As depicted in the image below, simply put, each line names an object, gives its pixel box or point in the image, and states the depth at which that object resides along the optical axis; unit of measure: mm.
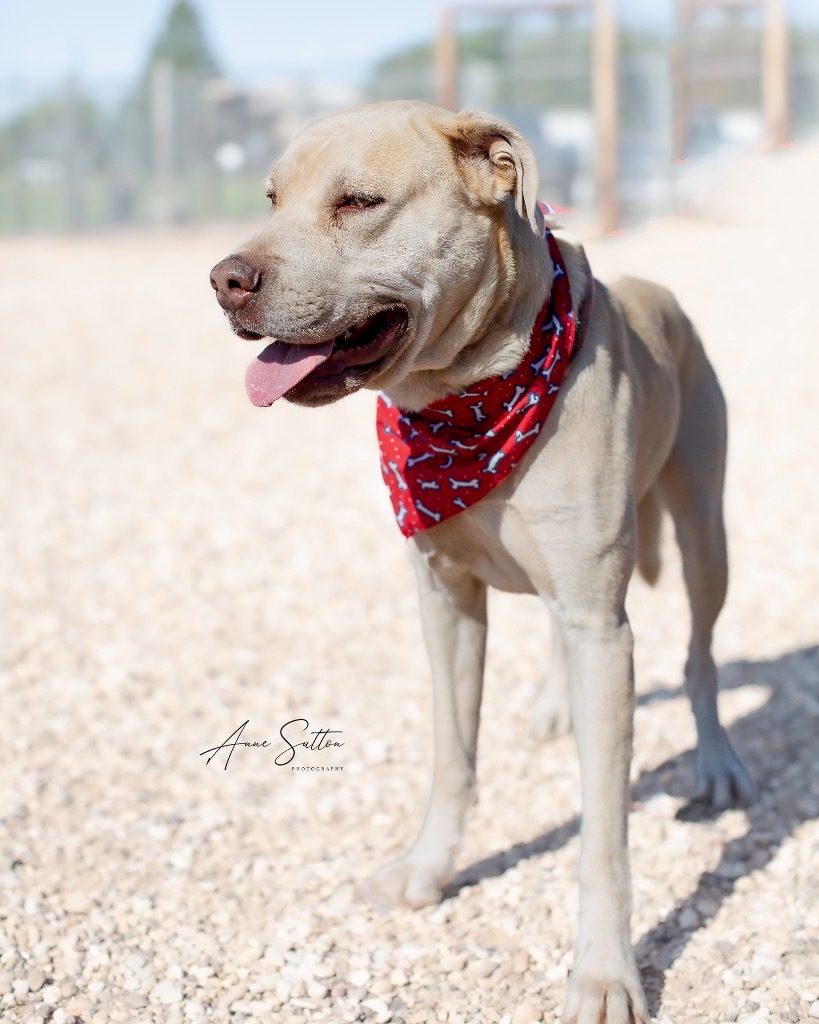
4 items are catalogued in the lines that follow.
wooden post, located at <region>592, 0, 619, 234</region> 14477
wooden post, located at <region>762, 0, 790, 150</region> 14320
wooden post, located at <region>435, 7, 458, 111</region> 15289
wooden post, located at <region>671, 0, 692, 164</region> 15078
